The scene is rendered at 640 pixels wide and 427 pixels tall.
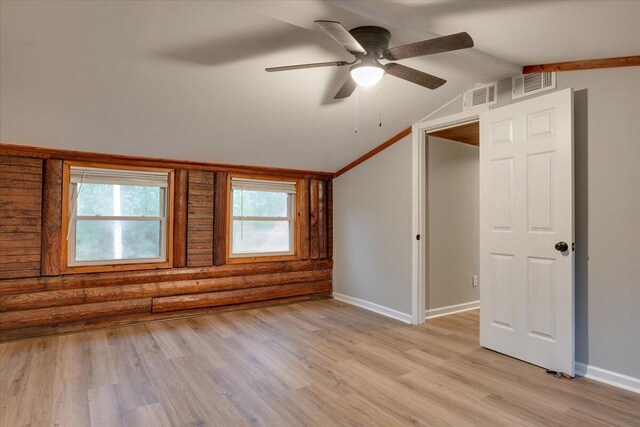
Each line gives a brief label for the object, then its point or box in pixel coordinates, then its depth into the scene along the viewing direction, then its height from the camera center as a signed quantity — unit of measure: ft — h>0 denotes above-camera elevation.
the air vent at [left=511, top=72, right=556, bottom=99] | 9.50 +3.76
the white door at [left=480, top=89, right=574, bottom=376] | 8.75 -0.25
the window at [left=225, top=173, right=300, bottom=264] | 14.90 -0.71
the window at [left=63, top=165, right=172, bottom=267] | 12.32 +0.09
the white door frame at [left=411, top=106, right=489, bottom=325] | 13.01 -0.02
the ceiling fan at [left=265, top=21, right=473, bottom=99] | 6.43 +3.28
